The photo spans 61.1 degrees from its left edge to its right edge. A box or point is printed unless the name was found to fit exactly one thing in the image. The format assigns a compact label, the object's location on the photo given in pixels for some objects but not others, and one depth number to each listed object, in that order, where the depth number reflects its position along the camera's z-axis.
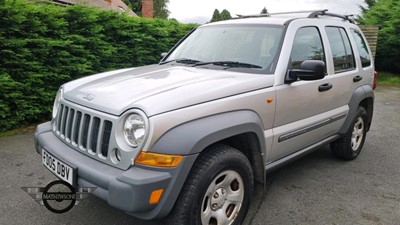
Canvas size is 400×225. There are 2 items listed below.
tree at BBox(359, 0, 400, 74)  11.98
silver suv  2.19
